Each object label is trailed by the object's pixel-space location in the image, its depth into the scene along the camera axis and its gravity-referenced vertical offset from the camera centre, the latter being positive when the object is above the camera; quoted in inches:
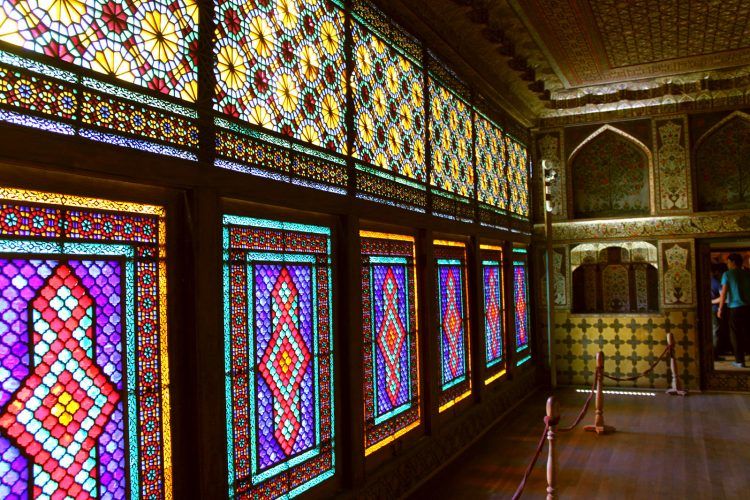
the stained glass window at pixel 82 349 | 76.0 -7.6
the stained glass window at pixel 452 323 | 199.8 -13.7
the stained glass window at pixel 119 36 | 78.9 +35.0
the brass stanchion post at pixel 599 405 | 232.2 -47.1
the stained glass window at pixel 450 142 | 202.8 +47.7
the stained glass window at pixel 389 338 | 154.6 -14.4
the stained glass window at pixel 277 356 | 107.7 -13.1
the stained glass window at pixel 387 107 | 156.7 +47.7
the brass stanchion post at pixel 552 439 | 144.5 -37.5
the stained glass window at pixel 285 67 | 110.3 +43.1
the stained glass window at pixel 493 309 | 245.1 -11.5
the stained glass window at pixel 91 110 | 75.4 +24.2
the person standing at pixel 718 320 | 352.8 -25.6
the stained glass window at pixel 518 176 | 291.9 +50.2
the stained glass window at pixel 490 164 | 247.9 +48.0
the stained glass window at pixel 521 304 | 291.4 -11.5
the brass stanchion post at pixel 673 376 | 295.6 -47.3
